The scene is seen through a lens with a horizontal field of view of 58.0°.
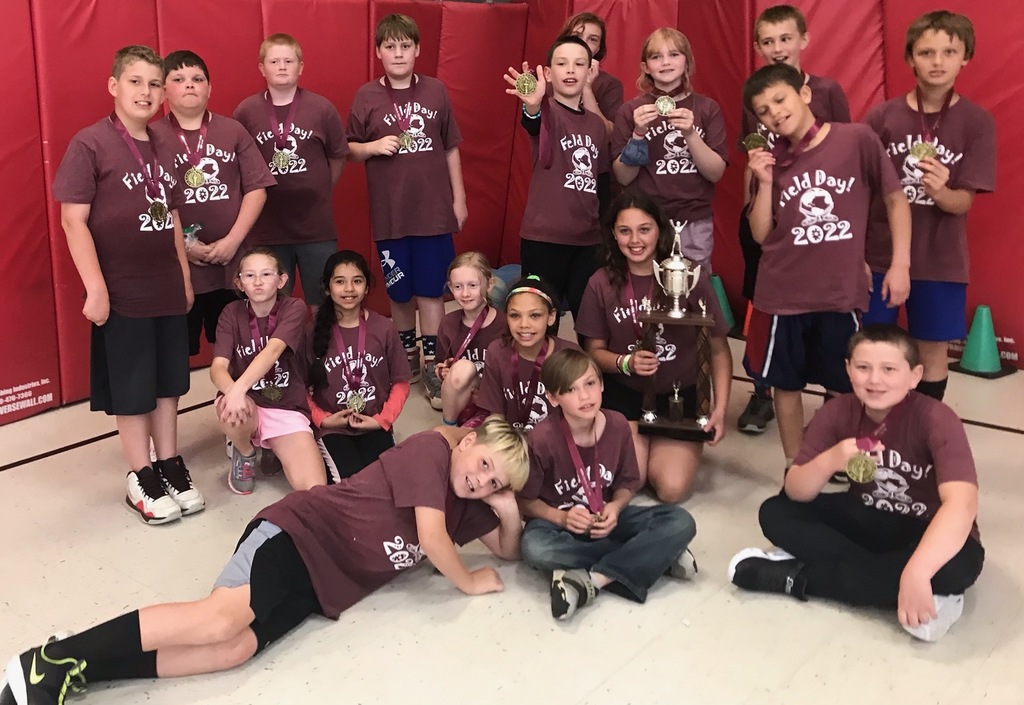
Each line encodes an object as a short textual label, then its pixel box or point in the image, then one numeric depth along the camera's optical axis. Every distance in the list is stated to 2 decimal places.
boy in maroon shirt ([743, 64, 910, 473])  3.01
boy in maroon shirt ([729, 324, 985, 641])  2.41
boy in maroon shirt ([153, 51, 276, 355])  3.60
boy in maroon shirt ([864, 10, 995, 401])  3.21
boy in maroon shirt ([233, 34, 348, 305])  3.94
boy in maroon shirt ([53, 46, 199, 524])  2.96
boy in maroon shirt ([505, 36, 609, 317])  3.84
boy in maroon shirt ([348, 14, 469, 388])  4.17
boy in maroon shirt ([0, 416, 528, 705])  2.28
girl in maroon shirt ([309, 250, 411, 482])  3.43
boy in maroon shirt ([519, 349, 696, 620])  2.70
